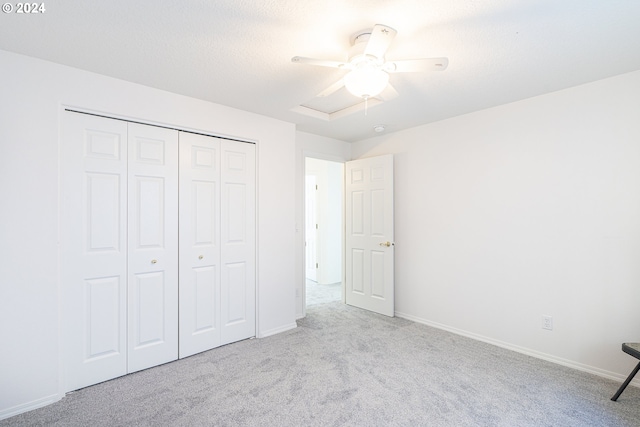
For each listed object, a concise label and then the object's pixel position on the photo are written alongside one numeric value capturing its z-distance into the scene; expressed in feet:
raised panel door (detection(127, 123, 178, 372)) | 7.95
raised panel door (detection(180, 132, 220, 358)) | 8.83
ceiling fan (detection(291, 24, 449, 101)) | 5.08
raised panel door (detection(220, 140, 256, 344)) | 9.66
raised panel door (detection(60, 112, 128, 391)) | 7.04
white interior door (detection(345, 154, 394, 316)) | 12.46
